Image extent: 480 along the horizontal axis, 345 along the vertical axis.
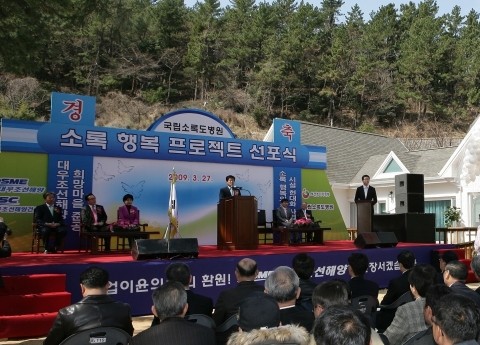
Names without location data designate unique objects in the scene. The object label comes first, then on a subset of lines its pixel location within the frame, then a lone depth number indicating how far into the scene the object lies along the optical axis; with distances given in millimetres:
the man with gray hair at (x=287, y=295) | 3115
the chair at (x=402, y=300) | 4079
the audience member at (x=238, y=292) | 3664
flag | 8531
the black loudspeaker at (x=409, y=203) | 10398
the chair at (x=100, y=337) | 2744
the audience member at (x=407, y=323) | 3172
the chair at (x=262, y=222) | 10680
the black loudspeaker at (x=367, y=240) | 8938
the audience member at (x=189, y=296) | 3732
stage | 6199
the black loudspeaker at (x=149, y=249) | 6668
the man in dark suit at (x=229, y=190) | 9500
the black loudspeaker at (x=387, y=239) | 9111
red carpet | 6598
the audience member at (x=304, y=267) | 4124
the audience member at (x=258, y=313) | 2725
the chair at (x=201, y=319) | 3275
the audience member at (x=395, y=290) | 4238
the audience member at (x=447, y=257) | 5316
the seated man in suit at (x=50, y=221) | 8195
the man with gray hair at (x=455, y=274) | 3842
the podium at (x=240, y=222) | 8414
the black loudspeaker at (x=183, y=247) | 6930
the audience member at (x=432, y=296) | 2830
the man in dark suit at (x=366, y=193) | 10352
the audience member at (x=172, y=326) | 2646
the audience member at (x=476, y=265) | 4379
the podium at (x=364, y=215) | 10094
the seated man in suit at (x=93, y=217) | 8320
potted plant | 15297
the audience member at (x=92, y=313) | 2986
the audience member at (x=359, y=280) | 4246
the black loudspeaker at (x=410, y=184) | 10500
